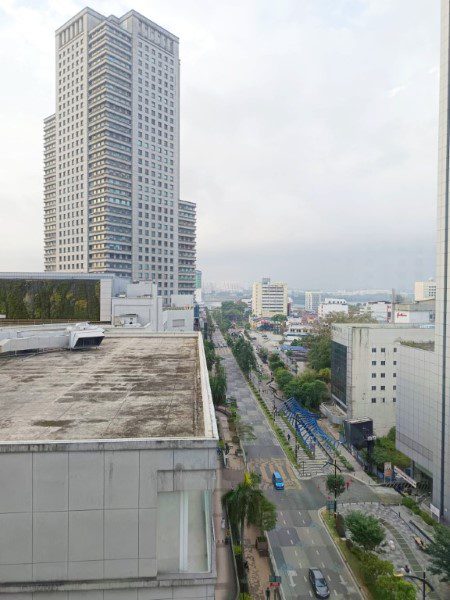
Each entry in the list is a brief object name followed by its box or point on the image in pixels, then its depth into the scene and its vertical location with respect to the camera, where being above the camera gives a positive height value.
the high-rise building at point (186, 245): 113.94 +13.05
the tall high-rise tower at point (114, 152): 96.81 +34.24
